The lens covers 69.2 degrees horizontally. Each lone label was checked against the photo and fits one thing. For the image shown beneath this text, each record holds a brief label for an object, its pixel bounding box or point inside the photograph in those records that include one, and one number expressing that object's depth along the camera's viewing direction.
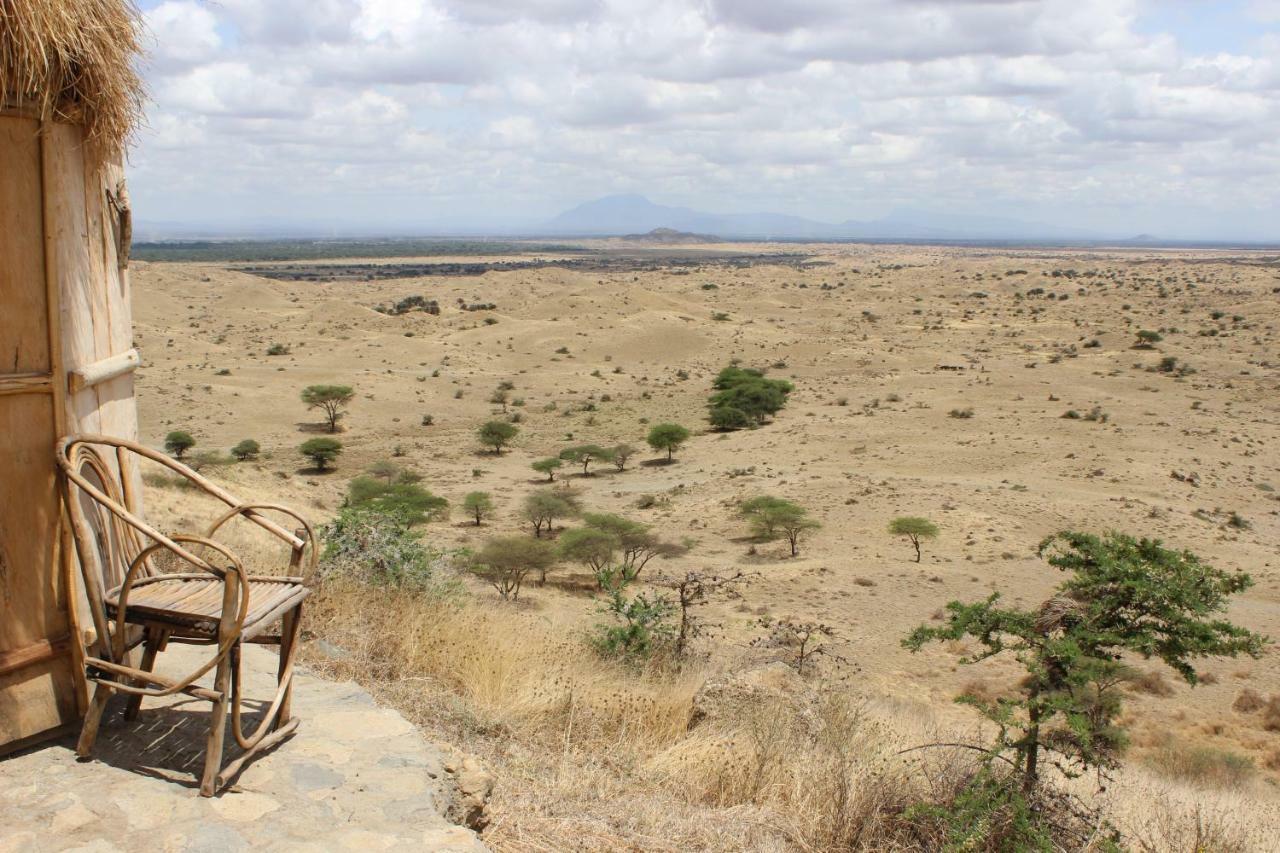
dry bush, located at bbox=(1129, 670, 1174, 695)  14.26
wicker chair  3.42
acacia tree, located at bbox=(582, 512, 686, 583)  20.50
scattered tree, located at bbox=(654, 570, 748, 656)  14.29
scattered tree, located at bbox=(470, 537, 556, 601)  18.42
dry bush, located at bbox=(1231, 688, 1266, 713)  13.54
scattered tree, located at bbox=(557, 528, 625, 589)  19.73
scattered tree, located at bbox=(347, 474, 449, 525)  22.34
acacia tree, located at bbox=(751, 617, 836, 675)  13.50
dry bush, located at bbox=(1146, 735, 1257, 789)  10.26
